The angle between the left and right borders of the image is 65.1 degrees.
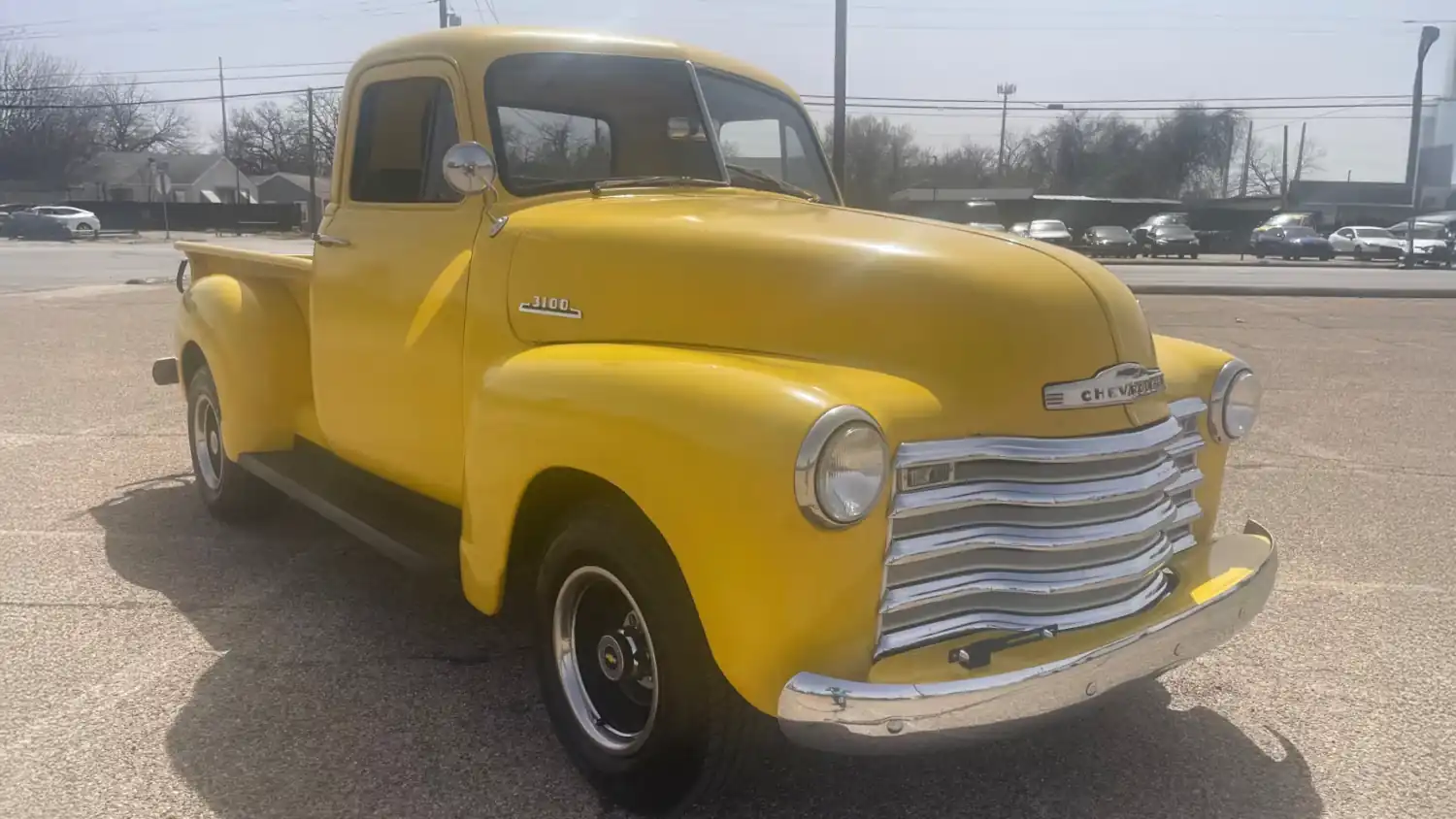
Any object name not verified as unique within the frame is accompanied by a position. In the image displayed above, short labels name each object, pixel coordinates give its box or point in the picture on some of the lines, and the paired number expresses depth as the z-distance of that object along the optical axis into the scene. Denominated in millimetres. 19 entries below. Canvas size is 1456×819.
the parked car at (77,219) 43469
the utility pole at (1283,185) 62144
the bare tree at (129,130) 72188
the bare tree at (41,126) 66938
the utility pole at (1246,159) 73938
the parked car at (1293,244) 40219
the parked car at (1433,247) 35688
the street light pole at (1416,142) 34172
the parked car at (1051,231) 32875
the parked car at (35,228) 43125
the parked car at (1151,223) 38094
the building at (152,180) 67312
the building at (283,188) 72750
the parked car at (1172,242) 37500
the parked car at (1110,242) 37250
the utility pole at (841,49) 18484
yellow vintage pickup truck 2430
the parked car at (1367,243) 39844
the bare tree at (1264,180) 78981
